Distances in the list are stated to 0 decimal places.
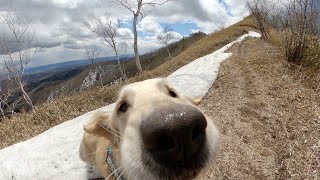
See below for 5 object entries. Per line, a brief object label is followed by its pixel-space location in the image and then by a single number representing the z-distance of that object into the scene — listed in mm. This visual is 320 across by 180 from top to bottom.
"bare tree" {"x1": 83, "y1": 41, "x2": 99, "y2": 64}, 35340
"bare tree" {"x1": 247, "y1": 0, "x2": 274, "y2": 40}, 15496
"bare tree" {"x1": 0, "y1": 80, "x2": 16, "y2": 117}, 16909
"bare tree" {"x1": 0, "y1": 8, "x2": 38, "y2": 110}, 18938
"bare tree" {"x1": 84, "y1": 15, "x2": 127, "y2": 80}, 25657
